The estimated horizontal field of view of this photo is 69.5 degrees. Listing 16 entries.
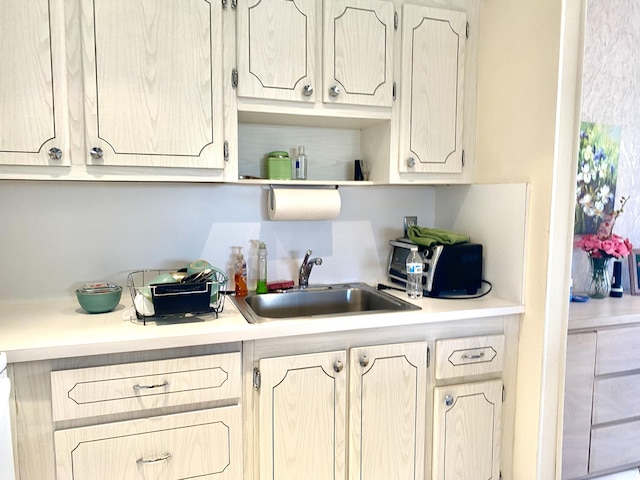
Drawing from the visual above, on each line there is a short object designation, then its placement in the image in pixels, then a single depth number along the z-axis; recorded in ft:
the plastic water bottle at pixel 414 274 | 6.24
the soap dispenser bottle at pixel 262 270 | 6.52
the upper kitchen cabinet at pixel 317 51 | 5.53
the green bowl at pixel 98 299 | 5.19
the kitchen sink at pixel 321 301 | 6.40
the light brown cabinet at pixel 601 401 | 6.38
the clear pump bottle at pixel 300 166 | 6.71
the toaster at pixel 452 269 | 6.29
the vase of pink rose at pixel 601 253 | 7.32
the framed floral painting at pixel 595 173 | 7.66
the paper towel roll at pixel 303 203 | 6.22
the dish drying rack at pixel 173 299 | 4.92
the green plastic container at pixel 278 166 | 6.43
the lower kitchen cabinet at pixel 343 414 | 5.01
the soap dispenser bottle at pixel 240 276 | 6.47
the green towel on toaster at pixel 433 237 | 6.40
